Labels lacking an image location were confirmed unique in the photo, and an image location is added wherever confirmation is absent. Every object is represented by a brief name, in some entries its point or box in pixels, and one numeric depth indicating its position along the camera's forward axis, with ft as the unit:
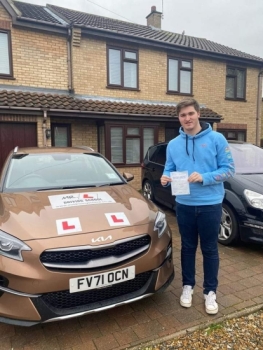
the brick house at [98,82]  27.45
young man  7.89
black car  11.73
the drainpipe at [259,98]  44.09
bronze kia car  6.57
